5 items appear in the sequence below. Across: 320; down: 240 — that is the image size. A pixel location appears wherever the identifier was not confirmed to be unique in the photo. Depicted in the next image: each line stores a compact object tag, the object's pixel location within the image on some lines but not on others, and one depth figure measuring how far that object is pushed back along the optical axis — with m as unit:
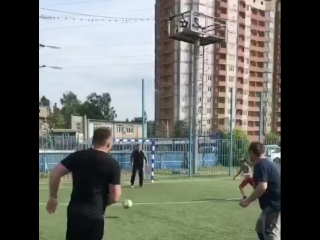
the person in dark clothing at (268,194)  4.54
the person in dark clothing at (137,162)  13.92
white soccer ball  8.91
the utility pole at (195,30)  20.11
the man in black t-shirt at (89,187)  3.76
